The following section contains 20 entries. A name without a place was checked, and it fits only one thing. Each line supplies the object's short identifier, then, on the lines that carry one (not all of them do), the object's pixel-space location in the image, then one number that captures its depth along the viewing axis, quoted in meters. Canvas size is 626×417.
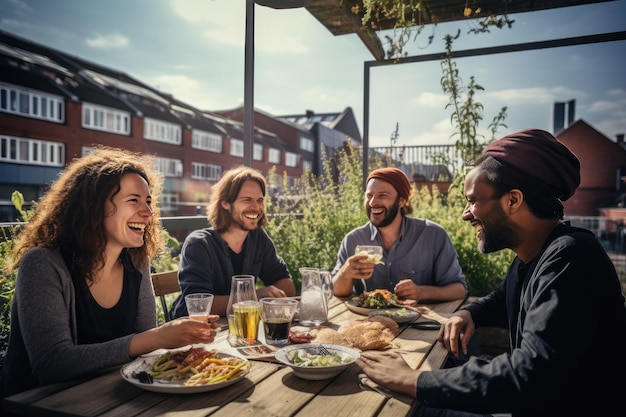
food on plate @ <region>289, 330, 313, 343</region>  1.74
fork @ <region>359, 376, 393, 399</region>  1.29
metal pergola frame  3.88
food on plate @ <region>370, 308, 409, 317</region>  2.14
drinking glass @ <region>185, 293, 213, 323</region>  1.64
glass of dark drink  1.68
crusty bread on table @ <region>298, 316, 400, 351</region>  1.70
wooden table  1.16
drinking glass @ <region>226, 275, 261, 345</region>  1.69
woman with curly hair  1.45
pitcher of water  2.00
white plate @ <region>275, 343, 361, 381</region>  1.37
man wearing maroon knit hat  1.15
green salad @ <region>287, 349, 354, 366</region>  1.42
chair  2.55
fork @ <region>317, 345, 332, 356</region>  1.54
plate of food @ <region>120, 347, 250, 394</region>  1.25
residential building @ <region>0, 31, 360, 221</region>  41.59
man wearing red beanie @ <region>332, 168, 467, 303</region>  2.96
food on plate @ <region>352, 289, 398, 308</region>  2.29
